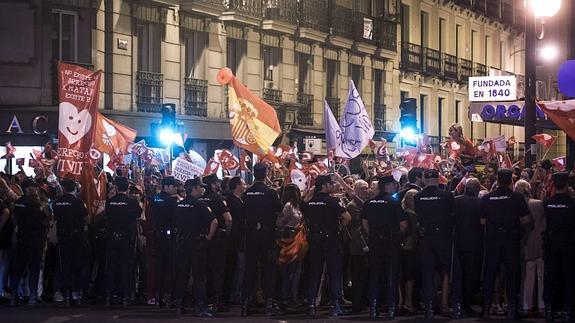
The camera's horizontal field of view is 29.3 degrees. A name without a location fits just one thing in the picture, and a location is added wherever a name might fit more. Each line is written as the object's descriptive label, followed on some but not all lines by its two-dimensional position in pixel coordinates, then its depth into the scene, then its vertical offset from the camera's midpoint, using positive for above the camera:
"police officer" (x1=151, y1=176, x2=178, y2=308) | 14.81 -0.46
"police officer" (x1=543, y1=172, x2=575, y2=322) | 13.50 -0.64
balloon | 20.19 +2.13
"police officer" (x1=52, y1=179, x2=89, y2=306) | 14.89 -0.61
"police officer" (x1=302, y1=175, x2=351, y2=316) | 14.11 -0.57
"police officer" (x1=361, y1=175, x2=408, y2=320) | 13.98 -0.50
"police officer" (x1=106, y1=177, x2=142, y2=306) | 14.84 -0.58
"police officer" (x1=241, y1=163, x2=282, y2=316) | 14.27 -0.53
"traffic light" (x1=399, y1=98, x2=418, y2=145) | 25.98 +1.84
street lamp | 20.23 +2.20
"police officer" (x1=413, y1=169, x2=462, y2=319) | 13.72 -0.55
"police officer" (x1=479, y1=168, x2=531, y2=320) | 13.62 -0.45
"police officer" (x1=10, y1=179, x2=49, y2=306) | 14.95 -0.57
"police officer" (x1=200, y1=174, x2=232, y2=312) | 14.53 -0.69
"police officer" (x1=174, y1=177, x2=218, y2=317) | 14.29 -0.60
